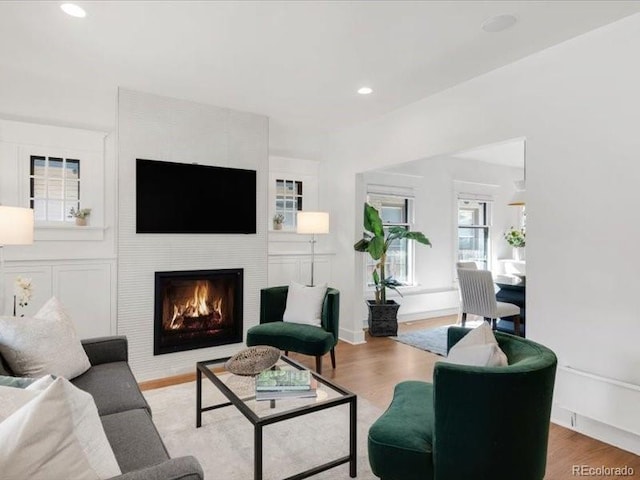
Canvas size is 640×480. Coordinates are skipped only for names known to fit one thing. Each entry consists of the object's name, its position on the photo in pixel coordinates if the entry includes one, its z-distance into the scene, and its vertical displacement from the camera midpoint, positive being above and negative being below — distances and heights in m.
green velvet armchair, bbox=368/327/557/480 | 1.60 -0.83
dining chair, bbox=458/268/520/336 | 4.66 -0.78
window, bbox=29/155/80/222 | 3.56 +0.45
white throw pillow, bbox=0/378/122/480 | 0.90 -0.53
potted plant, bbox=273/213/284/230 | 5.00 +0.18
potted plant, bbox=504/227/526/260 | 7.27 -0.03
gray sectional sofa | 1.12 -0.90
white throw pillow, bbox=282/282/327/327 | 3.89 -0.73
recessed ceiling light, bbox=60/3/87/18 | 2.38 +1.43
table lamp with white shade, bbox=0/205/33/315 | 2.54 +0.05
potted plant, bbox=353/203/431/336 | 5.13 -0.46
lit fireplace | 3.91 -0.82
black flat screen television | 3.83 +0.39
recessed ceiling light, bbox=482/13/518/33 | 2.46 +1.44
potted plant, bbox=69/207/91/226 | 3.68 +0.19
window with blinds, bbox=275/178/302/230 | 5.09 +0.49
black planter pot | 5.31 -1.18
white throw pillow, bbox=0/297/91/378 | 2.04 -0.64
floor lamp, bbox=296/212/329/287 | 4.44 +0.15
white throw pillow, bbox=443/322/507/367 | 1.79 -0.57
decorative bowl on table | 2.54 -0.88
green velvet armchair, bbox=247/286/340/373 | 3.57 -0.95
